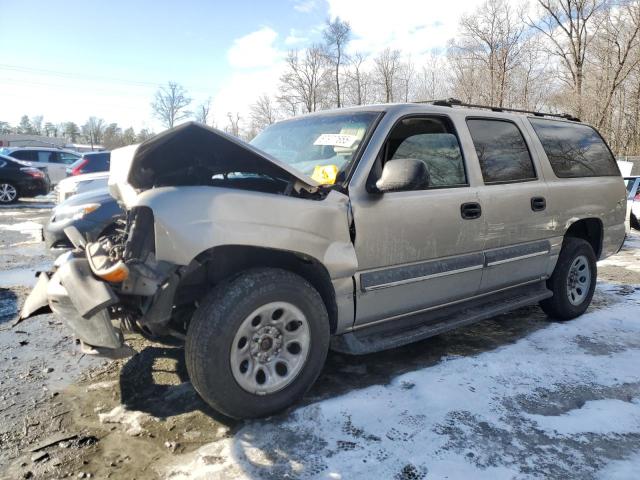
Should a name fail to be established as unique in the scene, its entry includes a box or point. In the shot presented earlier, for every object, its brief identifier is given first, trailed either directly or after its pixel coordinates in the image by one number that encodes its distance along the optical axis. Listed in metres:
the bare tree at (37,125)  100.22
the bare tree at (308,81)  47.75
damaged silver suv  2.37
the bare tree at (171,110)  65.25
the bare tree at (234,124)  62.77
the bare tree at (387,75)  43.03
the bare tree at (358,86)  45.66
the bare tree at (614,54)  23.73
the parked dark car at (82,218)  5.22
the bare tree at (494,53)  26.52
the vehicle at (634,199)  10.23
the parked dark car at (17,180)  14.76
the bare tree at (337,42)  47.38
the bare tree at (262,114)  52.50
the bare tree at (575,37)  26.34
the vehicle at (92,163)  12.56
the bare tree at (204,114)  65.10
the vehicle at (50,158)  18.69
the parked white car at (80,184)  7.10
